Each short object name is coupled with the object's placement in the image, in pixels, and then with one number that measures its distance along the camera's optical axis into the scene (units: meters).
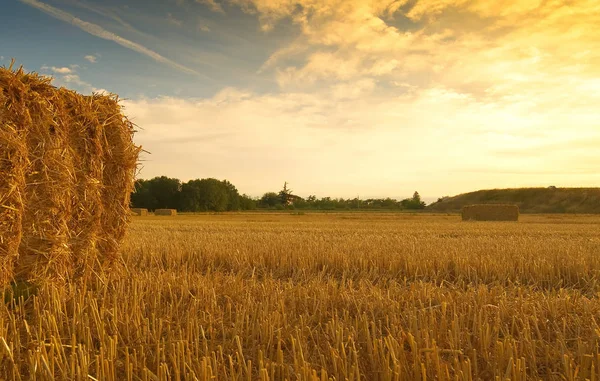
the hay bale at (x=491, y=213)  27.21
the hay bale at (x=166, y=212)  36.84
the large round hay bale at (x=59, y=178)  4.79
